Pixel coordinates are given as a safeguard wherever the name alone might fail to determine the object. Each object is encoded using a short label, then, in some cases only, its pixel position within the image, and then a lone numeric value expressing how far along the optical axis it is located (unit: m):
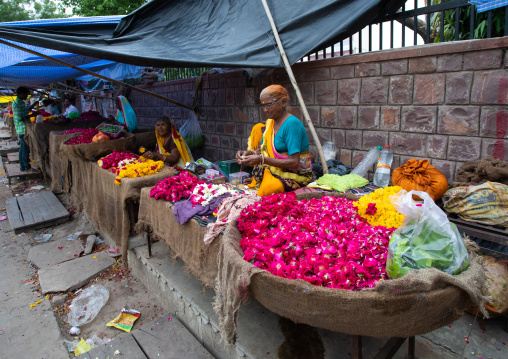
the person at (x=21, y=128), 9.48
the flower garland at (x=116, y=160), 4.34
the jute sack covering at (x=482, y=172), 2.66
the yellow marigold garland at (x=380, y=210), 2.09
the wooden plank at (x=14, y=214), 5.58
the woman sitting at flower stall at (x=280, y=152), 3.17
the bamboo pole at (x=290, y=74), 3.86
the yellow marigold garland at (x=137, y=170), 3.85
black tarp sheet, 3.65
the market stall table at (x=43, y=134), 8.21
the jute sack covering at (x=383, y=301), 1.29
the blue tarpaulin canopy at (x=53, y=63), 3.92
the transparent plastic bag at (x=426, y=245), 1.46
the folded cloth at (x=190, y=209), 2.72
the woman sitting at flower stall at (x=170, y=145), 5.16
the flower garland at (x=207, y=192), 2.91
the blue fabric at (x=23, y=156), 9.47
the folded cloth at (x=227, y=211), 2.42
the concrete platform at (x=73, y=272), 3.87
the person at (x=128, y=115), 6.99
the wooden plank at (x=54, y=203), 6.09
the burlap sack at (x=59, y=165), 6.40
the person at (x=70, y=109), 11.17
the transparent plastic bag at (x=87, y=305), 3.34
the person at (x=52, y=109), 14.03
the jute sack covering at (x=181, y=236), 2.49
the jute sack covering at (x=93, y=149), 5.07
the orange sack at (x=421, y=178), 2.93
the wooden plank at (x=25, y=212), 5.72
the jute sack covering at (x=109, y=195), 3.76
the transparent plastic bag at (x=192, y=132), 6.84
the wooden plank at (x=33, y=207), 5.84
